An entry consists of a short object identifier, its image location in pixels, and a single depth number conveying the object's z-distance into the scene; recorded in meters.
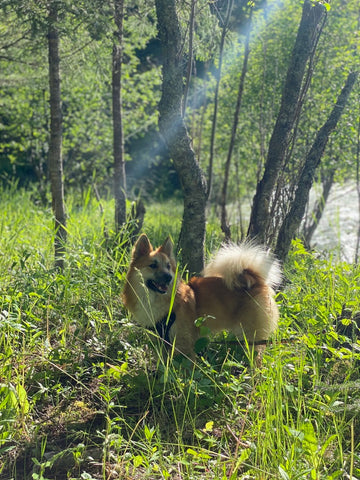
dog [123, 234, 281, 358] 3.64
